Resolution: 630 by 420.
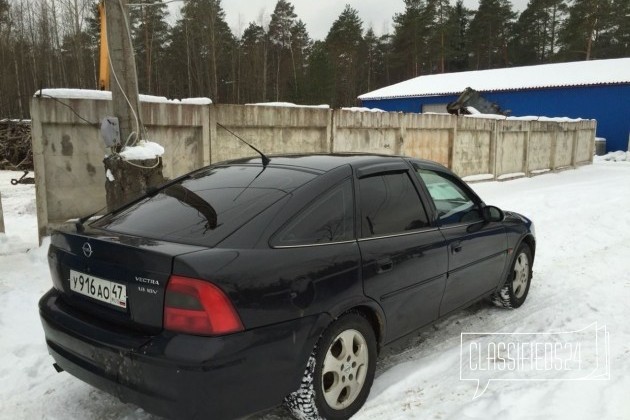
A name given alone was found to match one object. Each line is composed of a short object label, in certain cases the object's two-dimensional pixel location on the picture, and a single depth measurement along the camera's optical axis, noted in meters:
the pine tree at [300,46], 46.57
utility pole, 4.78
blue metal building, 27.14
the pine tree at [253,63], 43.94
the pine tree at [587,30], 42.88
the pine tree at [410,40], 51.72
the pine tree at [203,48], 38.91
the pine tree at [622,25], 43.50
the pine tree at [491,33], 53.84
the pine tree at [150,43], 36.72
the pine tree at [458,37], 51.75
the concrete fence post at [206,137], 7.20
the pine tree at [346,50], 51.78
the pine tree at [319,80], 38.22
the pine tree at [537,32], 51.22
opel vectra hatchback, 2.20
